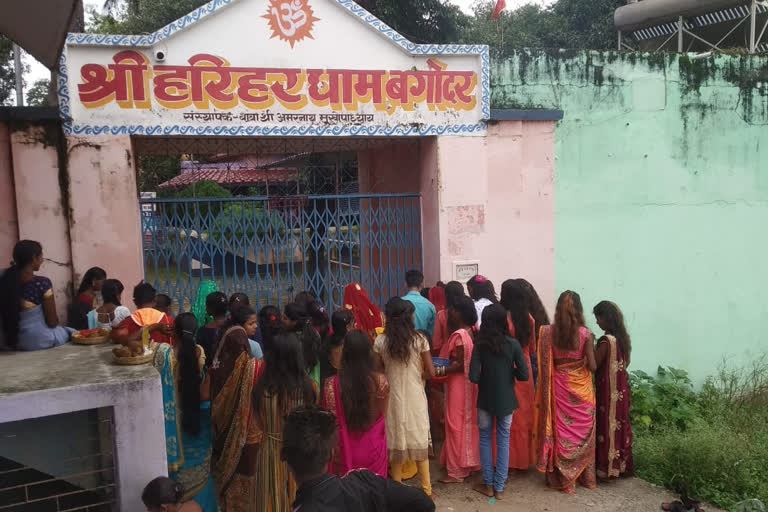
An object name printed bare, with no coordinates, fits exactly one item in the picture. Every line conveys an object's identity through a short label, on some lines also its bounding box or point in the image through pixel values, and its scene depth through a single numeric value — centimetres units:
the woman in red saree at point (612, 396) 443
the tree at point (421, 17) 1497
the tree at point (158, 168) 1498
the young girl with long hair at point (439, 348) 501
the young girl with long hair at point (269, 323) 434
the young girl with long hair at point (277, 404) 333
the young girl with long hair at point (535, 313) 483
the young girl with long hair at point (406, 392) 411
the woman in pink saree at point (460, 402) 436
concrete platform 264
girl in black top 413
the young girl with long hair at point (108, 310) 470
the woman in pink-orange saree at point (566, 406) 435
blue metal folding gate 610
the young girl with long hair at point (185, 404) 366
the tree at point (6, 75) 1649
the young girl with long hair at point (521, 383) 470
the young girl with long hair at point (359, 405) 348
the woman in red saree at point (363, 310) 499
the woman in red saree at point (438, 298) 581
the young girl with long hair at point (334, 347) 392
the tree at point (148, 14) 1797
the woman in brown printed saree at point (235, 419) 357
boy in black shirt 210
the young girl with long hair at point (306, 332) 391
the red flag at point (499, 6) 868
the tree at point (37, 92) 3384
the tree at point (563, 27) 1966
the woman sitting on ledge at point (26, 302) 343
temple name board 565
